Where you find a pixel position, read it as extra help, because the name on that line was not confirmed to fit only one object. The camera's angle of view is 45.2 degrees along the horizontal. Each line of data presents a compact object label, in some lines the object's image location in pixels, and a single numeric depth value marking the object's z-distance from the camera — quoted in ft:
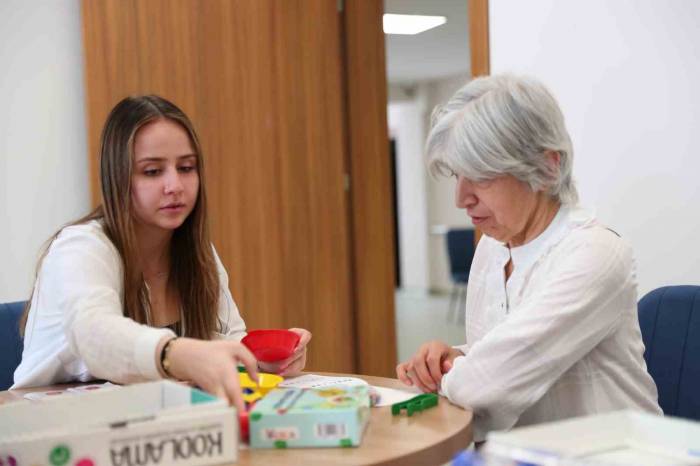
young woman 5.30
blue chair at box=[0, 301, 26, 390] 7.53
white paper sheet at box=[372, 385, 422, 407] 5.05
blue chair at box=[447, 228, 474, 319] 26.55
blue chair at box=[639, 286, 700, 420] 6.25
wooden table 3.87
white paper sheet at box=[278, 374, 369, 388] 5.55
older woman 4.88
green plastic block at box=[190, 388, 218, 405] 3.77
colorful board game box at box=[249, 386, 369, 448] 3.98
